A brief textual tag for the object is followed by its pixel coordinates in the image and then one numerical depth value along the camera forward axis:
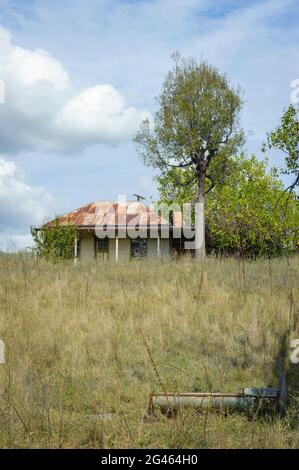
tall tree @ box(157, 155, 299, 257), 27.50
